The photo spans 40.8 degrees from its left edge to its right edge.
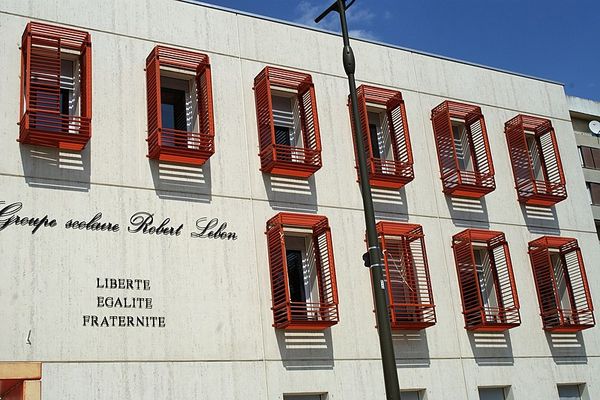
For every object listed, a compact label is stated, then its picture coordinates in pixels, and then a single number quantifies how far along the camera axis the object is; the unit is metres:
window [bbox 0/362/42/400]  16.73
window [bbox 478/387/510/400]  23.36
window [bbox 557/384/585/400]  24.83
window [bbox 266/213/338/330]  20.30
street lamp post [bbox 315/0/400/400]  12.94
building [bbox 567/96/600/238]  33.09
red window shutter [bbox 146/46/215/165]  20.02
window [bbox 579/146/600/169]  33.50
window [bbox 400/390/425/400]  22.05
